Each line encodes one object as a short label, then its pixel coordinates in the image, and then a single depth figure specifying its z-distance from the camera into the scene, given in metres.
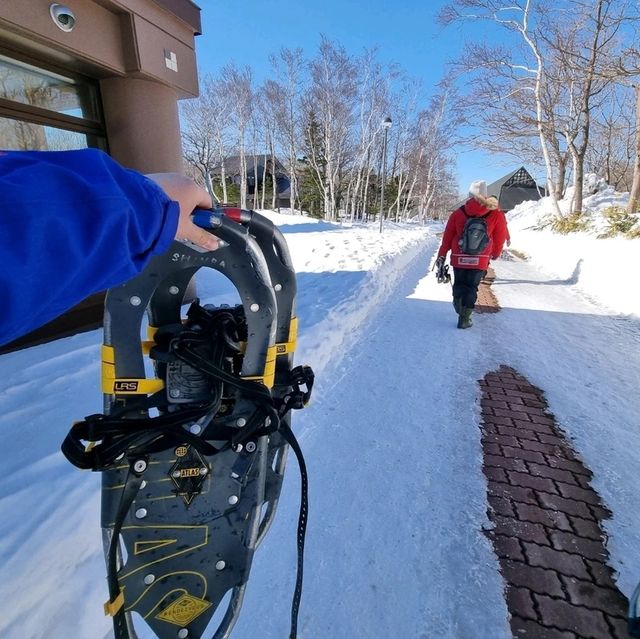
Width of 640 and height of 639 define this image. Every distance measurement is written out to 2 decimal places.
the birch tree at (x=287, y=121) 28.61
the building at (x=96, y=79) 3.67
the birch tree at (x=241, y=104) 30.00
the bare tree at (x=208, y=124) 29.86
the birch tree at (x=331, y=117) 24.44
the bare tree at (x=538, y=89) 15.88
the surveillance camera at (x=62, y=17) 3.49
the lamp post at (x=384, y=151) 16.48
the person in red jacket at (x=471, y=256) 4.86
